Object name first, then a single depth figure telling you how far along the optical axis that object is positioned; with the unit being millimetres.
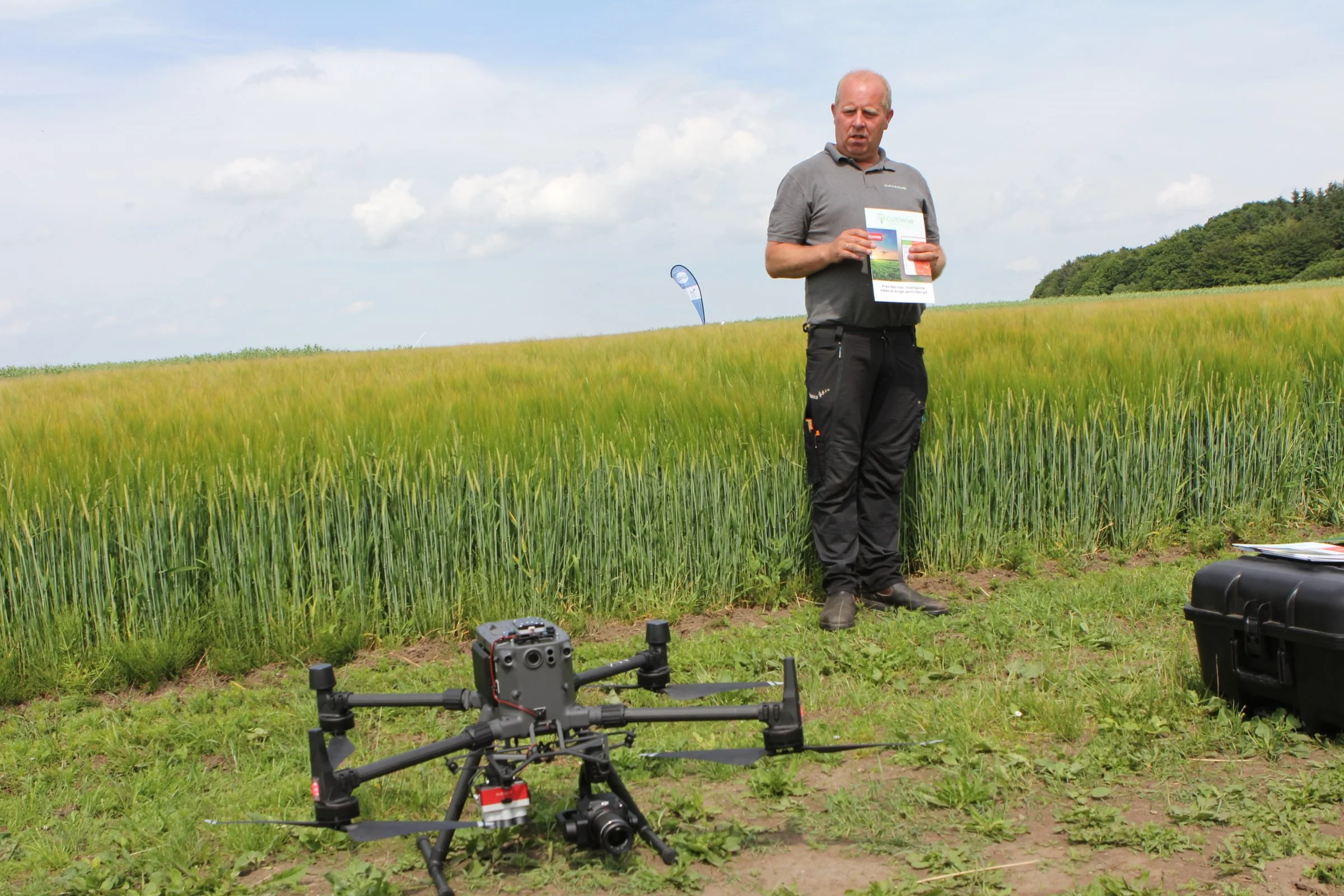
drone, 2180
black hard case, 3059
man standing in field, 4516
